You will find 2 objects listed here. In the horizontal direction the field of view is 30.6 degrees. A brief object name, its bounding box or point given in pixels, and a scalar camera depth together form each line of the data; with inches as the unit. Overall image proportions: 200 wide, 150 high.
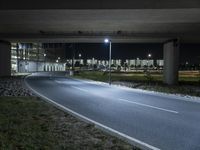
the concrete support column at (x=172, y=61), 1707.7
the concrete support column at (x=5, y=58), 2101.4
